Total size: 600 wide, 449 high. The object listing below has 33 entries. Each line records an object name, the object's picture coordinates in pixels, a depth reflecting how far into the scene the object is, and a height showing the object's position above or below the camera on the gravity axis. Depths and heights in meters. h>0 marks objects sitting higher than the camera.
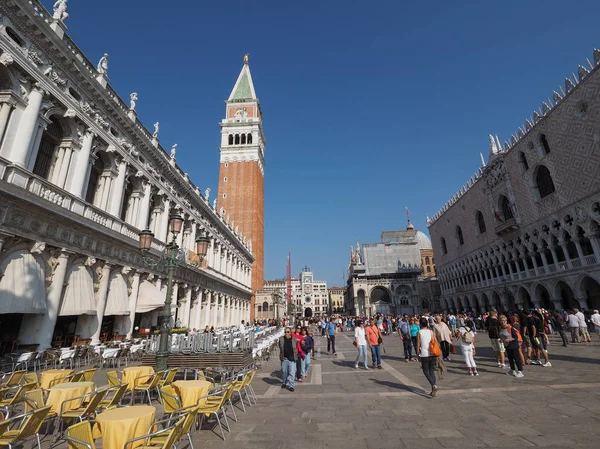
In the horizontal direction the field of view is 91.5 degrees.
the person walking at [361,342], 10.60 -0.89
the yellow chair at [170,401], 4.78 -1.23
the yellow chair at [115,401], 4.90 -1.21
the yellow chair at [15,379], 6.34 -1.05
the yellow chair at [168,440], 3.13 -1.23
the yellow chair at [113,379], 6.05 -1.05
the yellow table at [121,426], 3.35 -1.12
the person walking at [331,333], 15.11 -0.75
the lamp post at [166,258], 7.24 +1.84
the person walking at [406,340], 12.20 -1.00
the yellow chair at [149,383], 6.08 -1.20
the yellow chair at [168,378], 6.44 -1.16
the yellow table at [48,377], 5.97 -0.97
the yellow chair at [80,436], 3.13 -1.13
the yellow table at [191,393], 4.95 -1.14
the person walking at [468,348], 8.73 -1.02
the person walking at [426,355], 6.64 -0.88
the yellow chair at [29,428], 3.61 -1.21
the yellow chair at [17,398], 4.49 -1.09
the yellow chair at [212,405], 4.61 -1.32
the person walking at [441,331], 10.27 -0.58
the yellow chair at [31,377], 6.22 -1.00
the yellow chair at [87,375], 6.32 -1.00
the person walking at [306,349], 9.25 -0.91
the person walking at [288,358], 7.75 -1.01
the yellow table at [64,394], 4.69 -1.05
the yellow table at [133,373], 6.33 -1.02
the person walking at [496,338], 9.75 -0.84
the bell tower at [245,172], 55.56 +28.53
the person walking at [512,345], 8.30 -0.94
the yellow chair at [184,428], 3.53 -1.24
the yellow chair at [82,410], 4.48 -1.26
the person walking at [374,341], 10.51 -0.84
